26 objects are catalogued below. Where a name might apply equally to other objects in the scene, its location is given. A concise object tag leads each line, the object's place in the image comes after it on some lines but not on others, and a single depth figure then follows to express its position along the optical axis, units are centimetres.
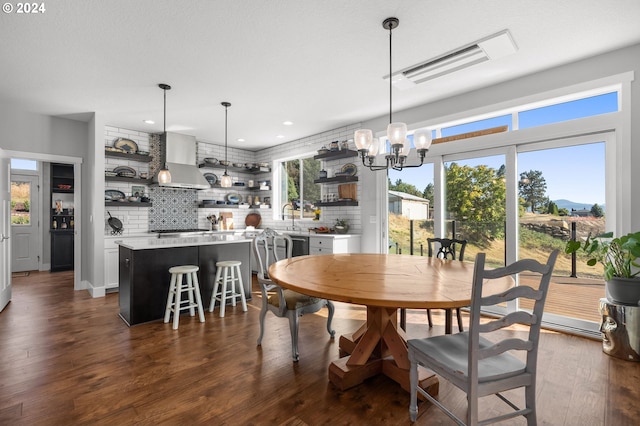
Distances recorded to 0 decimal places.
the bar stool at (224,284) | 358
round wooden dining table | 155
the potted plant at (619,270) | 254
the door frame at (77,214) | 481
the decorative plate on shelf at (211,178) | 628
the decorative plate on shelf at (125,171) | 518
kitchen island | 325
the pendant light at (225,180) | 443
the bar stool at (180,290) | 322
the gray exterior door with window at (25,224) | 615
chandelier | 233
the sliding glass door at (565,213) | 305
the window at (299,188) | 610
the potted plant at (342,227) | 506
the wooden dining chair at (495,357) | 136
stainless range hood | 525
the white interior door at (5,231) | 379
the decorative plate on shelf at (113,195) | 507
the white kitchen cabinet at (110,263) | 457
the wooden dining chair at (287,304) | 247
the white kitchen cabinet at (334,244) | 468
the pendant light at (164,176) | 375
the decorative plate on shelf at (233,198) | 661
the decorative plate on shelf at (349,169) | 505
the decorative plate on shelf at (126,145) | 518
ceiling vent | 262
